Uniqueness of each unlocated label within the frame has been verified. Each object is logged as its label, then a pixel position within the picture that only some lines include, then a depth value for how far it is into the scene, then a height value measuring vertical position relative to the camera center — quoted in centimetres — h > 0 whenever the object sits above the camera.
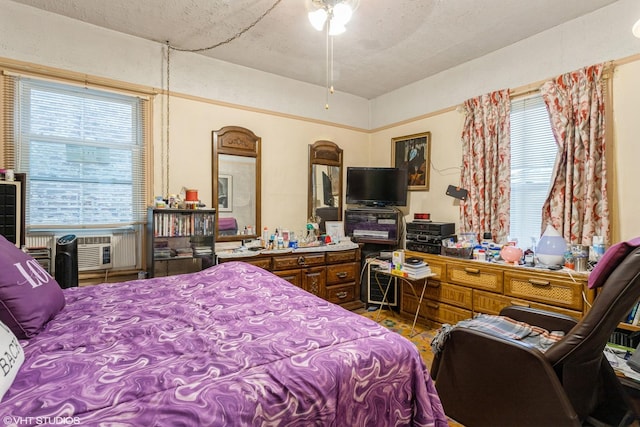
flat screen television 395 +33
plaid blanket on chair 175 -69
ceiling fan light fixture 202 +130
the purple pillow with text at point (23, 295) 121 -34
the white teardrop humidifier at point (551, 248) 256 -29
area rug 278 -120
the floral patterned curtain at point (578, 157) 247 +45
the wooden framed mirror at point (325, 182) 409 +40
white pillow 86 -44
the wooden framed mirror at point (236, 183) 342 +32
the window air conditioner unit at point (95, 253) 278 -36
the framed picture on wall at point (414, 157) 385 +70
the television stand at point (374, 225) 387 -15
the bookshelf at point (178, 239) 286 -27
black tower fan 234 -39
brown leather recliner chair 135 -80
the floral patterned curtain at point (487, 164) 307 +49
